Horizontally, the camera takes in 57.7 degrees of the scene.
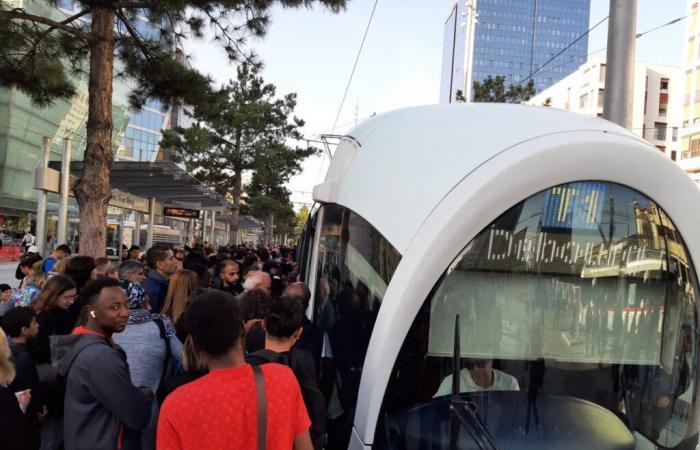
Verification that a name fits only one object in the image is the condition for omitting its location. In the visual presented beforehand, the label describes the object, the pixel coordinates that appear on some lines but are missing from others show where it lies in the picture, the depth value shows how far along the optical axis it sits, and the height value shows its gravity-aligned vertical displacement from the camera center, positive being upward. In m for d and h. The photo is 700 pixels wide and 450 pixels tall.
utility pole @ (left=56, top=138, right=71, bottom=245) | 10.23 +0.35
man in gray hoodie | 2.82 -0.82
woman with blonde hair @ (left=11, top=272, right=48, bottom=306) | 5.14 -0.67
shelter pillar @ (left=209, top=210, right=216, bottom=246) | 30.04 -0.23
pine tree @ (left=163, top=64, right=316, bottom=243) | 33.88 +4.30
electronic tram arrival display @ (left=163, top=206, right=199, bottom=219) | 19.95 +0.22
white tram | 2.68 -0.24
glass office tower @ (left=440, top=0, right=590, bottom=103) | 119.00 +42.82
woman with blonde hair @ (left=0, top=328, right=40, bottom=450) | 2.55 -0.87
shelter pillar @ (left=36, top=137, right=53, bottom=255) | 10.59 +0.01
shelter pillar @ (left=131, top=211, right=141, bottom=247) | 18.73 -0.34
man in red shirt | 2.01 -0.57
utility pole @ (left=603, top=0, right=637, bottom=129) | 6.38 +1.91
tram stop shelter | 13.79 +0.89
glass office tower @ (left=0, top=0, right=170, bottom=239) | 31.03 +3.85
